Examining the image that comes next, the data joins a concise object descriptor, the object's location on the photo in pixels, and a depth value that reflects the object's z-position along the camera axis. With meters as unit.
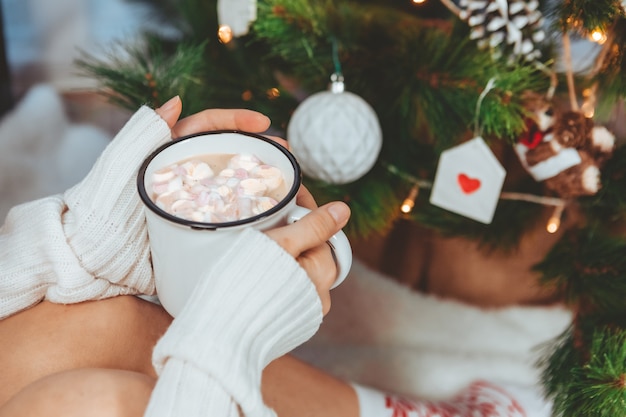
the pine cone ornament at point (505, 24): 0.74
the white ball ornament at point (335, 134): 0.77
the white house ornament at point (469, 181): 0.80
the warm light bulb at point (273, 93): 0.93
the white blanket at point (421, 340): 0.97
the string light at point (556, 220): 0.86
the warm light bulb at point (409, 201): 0.93
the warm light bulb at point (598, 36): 0.64
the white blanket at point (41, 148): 1.26
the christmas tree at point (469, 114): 0.74
